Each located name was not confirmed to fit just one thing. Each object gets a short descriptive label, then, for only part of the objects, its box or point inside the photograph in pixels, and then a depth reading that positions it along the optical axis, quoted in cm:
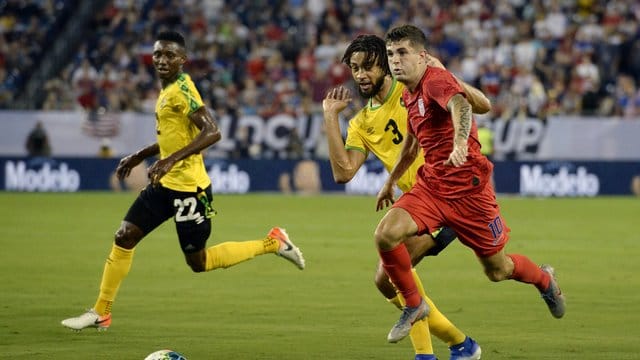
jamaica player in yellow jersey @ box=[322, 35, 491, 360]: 1647
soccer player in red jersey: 1558
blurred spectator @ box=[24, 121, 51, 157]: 5297
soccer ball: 1527
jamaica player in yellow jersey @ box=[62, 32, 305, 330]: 1975
